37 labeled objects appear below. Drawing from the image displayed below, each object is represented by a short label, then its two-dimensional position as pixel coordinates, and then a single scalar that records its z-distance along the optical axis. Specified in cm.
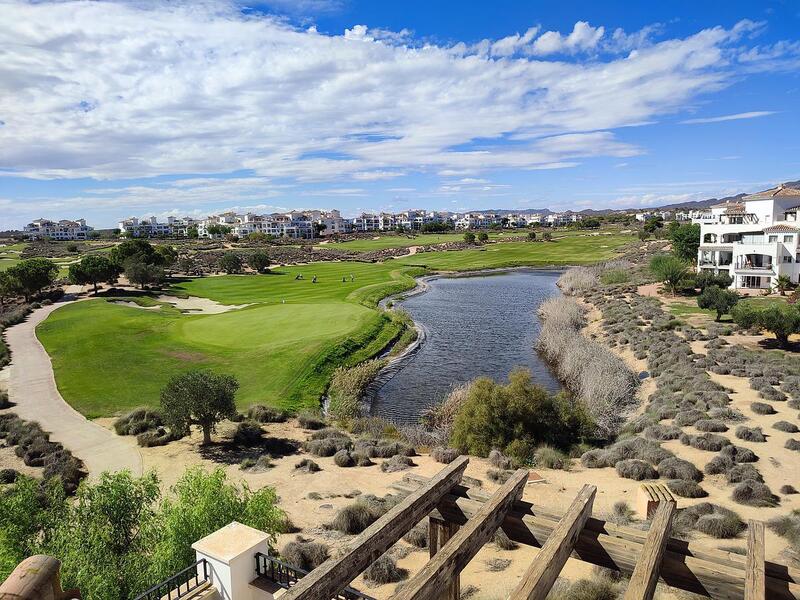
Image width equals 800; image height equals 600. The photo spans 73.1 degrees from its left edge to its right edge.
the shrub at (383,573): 1213
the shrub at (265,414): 2527
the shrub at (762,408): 2223
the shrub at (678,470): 1675
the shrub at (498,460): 1898
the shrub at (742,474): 1637
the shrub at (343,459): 2003
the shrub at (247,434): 2264
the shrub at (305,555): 1291
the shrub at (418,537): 1364
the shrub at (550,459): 1877
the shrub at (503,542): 1323
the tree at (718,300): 3962
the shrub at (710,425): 2067
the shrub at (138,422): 2367
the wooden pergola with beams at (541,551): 381
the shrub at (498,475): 1766
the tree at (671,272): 5300
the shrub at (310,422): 2481
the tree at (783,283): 4772
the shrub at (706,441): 1895
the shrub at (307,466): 1953
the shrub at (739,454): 1788
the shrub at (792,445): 1865
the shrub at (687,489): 1573
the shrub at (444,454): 2006
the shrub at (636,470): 1722
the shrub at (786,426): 2028
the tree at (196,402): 2186
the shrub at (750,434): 1962
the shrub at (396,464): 1936
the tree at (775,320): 3178
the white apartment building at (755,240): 5125
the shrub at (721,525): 1322
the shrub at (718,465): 1725
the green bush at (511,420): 2111
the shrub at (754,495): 1501
